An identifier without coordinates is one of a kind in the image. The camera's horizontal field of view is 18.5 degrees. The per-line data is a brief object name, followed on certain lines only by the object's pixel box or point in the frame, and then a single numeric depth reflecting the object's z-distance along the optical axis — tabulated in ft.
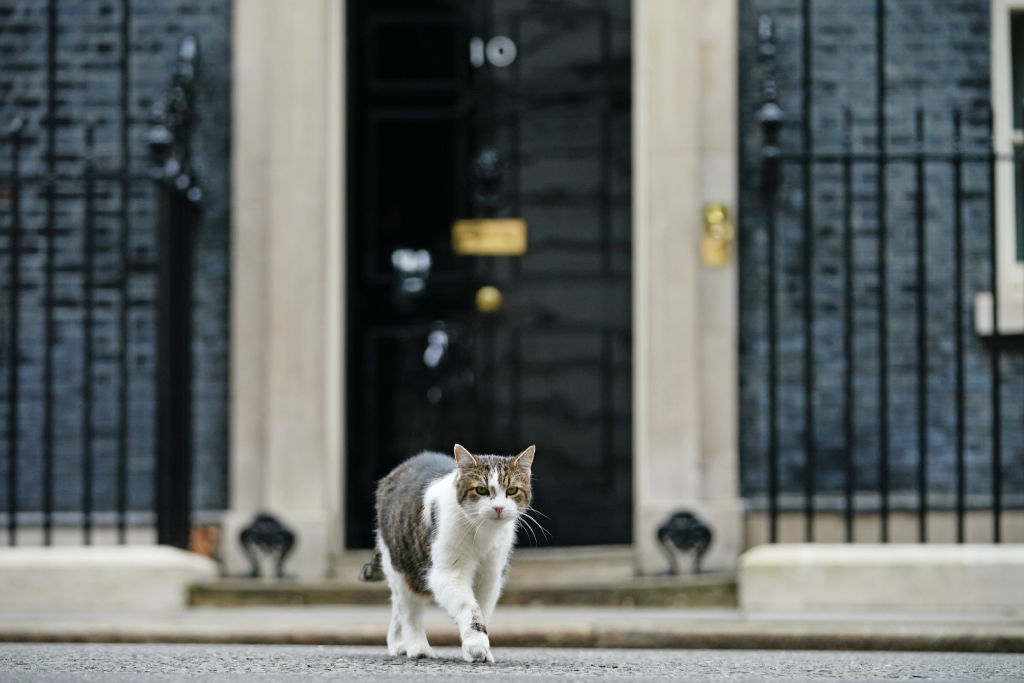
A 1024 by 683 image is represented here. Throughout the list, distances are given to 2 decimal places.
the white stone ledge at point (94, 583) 48.74
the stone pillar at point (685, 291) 51.46
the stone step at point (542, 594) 48.09
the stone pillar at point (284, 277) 52.33
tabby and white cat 30.85
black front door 54.32
